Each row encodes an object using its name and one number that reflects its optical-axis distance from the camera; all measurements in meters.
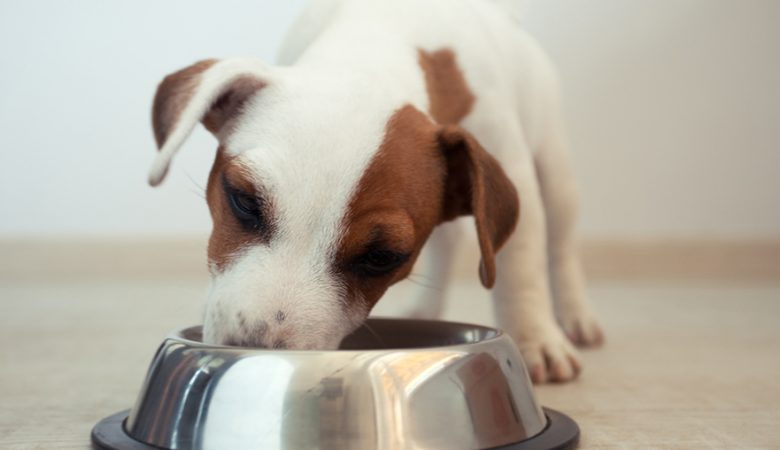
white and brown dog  0.36
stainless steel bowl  0.32
